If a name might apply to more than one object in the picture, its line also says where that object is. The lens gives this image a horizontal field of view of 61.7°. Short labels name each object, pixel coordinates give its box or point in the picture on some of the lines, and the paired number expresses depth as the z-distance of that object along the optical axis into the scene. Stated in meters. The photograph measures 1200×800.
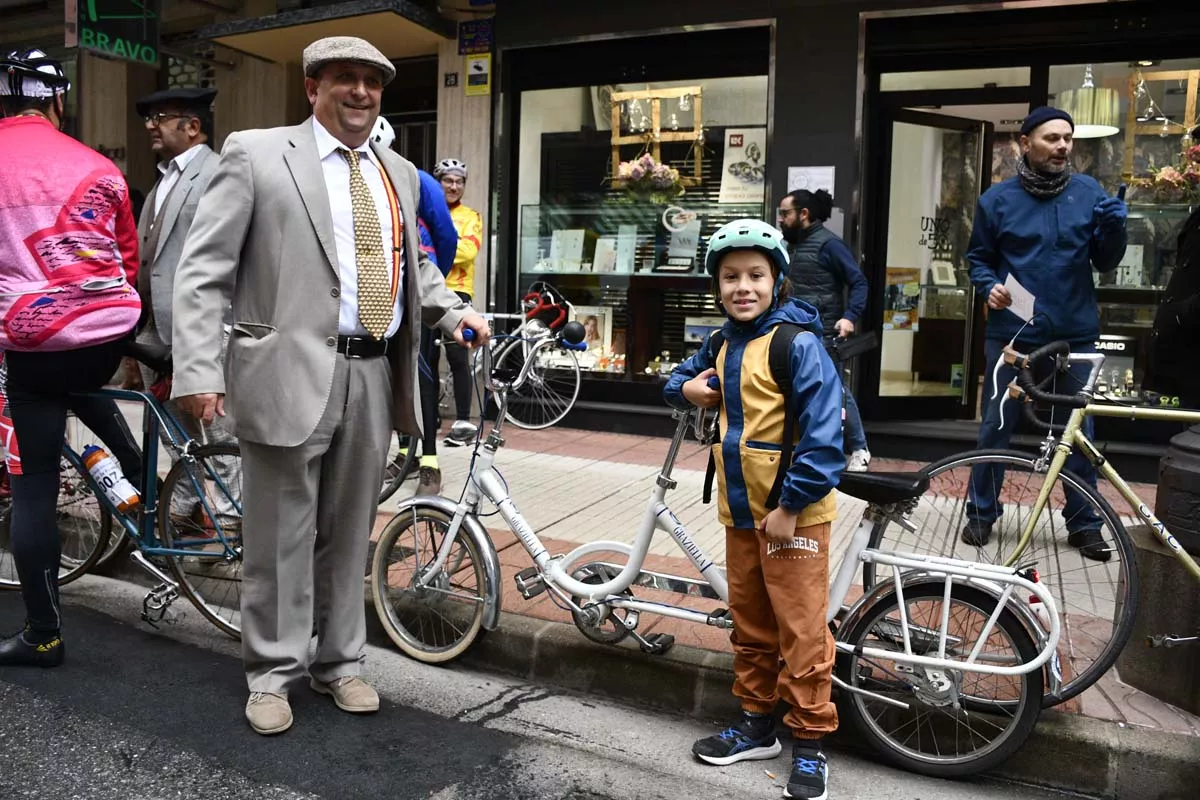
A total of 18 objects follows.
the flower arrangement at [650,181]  9.27
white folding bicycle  3.08
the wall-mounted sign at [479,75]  9.57
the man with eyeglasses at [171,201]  4.62
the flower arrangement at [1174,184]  7.68
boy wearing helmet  2.97
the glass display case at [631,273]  9.20
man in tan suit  3.23
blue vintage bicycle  4.19
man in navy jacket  4.86
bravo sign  9.55
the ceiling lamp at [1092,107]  7.84
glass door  8.46
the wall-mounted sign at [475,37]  9.51
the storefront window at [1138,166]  7.70
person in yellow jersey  7.12
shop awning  9.02
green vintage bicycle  3.28
